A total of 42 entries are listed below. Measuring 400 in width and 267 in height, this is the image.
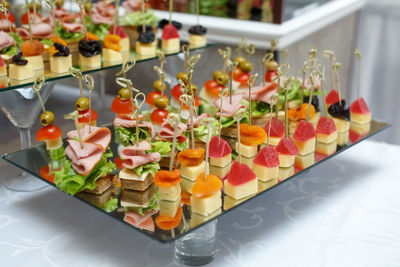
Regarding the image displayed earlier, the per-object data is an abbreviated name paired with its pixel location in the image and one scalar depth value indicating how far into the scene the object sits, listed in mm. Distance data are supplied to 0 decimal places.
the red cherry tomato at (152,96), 1296
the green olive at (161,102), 1150
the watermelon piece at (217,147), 1041
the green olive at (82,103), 1146
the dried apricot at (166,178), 883
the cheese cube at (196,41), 1585
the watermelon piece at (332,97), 1357
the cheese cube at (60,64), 1237
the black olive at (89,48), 1287
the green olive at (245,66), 1379
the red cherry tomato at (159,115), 1171
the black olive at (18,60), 1138
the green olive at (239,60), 1386
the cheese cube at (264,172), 990
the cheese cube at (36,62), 1236
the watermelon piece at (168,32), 1509
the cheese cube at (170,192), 901
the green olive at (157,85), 1259
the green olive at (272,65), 1351
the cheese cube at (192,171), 971
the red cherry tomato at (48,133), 1107
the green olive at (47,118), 1100
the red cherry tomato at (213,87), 1337
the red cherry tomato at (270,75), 1353
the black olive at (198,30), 1575
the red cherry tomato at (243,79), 1376
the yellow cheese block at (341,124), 1272
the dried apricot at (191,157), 959
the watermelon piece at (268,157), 986
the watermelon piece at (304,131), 1115
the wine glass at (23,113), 1178
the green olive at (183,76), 1225
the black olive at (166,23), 1559
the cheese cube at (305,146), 1117
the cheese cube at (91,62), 1308
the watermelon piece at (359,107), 1338
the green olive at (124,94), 1177
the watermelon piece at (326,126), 1183
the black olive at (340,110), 1273
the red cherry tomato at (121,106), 1203
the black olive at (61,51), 1232
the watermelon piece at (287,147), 1049
